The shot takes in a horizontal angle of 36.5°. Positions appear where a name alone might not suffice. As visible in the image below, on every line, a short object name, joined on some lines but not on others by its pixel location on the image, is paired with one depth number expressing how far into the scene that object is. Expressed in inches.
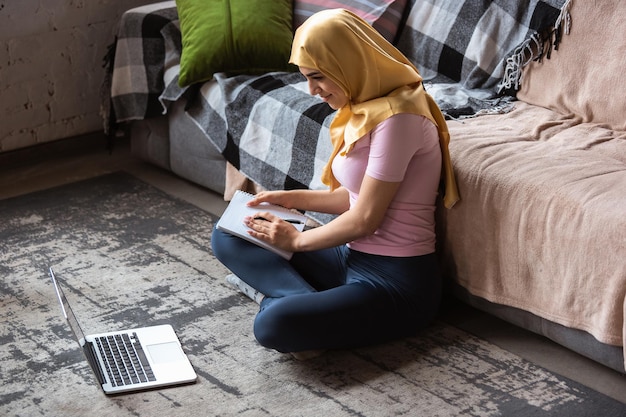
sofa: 88.9
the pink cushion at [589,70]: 108.7
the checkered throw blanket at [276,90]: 116.2
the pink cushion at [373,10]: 132.4
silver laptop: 88.9
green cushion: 132.7
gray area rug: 85.2
